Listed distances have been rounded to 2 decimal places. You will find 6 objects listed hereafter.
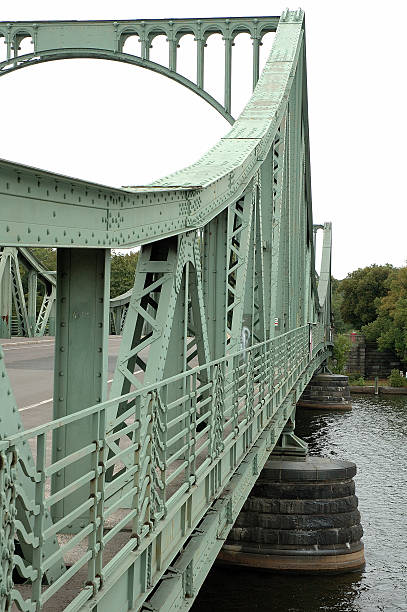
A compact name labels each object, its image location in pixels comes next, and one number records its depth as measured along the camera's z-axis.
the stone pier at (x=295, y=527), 17.67
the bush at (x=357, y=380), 63.68
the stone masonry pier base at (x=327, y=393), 49.96
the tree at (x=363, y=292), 96.81
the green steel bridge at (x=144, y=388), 3.78
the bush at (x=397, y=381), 62.19
